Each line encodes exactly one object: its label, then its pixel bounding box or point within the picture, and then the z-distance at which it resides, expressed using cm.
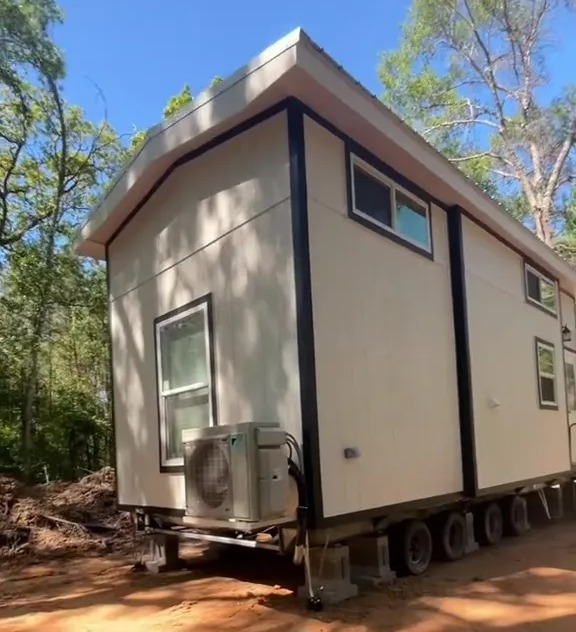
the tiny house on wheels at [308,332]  479
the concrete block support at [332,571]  479
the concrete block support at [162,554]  621
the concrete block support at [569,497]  1034
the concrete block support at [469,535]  680
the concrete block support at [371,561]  526
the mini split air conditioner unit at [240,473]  437
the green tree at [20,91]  1307
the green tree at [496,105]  2195
